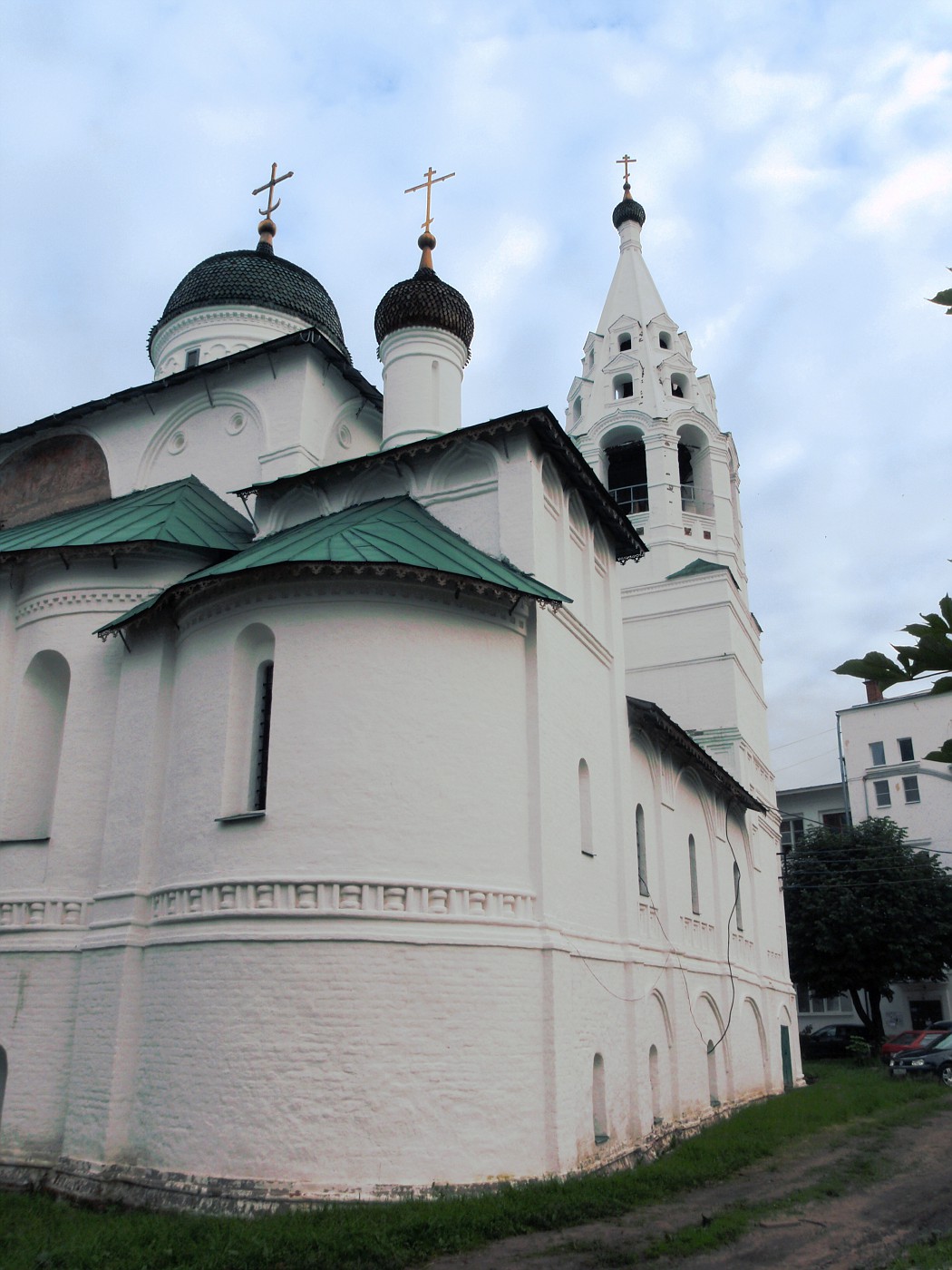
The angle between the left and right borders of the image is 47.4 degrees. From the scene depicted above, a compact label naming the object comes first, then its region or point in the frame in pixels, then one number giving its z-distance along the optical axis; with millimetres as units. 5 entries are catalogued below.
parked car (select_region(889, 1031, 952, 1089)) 20672
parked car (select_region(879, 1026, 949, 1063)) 23078
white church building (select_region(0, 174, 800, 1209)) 9969
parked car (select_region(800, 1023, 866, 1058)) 31656
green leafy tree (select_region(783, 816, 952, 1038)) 29625
